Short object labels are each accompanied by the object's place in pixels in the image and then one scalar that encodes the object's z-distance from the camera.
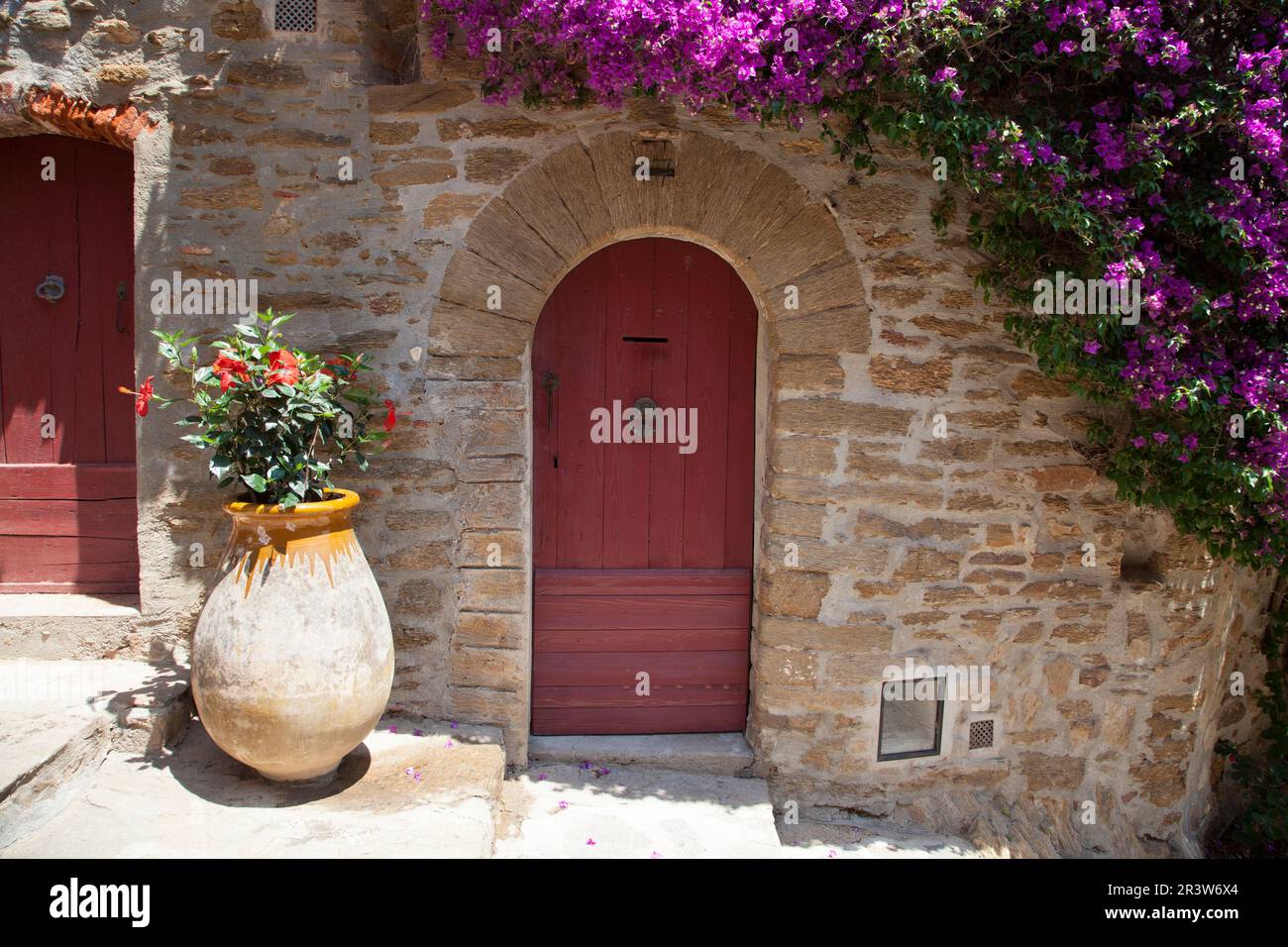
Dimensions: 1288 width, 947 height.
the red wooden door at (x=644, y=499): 3.72
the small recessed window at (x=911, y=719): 3.69
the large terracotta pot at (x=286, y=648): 2.82
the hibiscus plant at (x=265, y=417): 2.83
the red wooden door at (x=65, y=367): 3.64
